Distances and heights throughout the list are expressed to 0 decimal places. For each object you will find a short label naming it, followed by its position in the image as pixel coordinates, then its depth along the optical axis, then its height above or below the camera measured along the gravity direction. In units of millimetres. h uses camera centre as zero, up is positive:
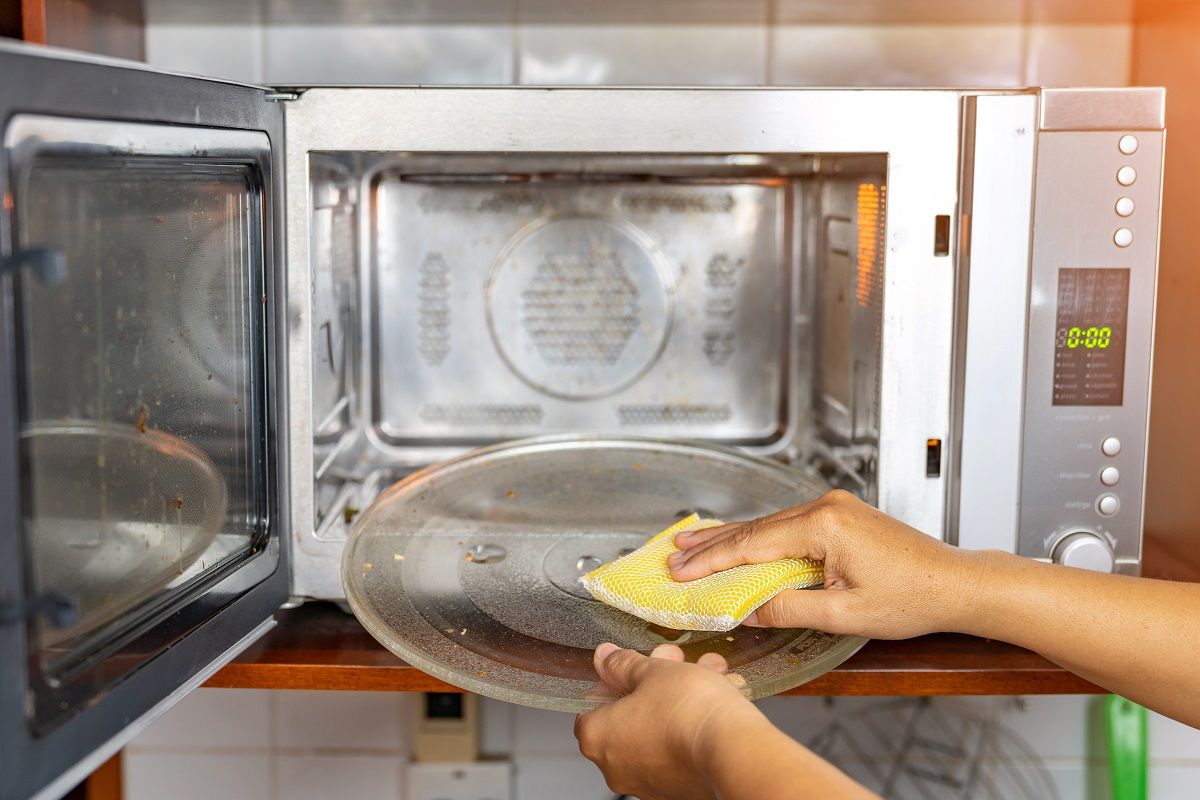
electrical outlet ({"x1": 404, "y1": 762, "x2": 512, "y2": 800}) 1260 -557
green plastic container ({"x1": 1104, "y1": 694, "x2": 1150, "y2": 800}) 1191 -484
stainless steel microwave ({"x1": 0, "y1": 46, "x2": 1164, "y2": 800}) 562 -12
